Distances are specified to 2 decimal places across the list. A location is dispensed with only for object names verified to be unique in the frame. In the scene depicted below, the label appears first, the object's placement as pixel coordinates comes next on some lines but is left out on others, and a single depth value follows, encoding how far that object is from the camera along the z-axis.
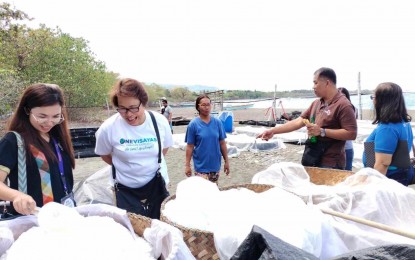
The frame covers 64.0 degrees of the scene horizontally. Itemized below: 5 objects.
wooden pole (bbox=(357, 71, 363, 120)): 13.66
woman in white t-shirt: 2.19
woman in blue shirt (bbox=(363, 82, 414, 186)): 2.36
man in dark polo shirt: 2.65
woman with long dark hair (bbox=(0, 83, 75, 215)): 1.63
